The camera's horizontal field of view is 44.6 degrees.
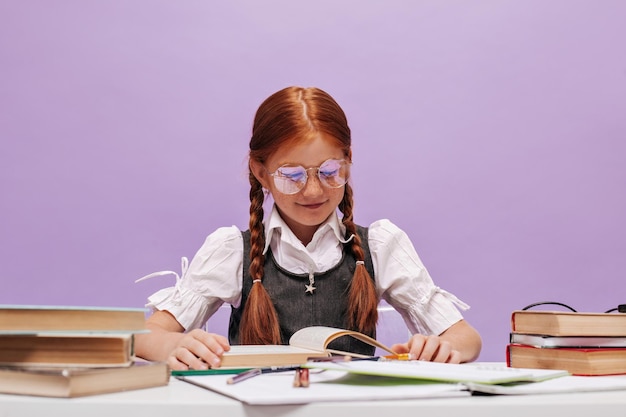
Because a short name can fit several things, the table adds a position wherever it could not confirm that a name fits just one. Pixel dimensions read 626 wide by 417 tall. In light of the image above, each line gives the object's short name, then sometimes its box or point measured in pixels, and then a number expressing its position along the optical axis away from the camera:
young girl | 1.44
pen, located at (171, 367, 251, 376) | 0.82
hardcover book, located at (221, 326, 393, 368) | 0.86
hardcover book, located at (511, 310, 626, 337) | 0.87
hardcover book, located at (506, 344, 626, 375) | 0.84
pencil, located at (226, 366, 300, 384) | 0.72
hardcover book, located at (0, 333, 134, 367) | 0.68
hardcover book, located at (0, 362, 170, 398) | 0.62
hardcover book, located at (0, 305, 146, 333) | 0.68
